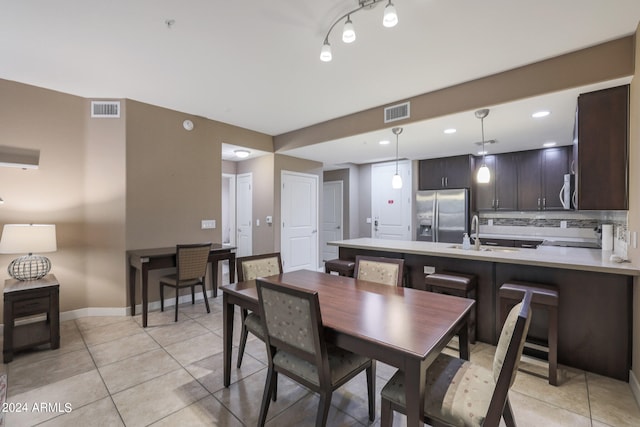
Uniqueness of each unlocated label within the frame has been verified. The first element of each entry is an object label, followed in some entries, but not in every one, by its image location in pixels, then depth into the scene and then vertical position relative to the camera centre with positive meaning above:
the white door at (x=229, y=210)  6.16 +0.14
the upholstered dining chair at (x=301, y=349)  1.44 -0.73
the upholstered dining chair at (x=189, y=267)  3.39 -0.62
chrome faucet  3.22 -0.35
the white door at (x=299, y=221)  5.49 -0.10
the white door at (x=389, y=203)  6.06 +0.26
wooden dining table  1.23 -0.57
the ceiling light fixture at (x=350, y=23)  1.65 +1.19
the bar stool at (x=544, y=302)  2.22 -0.72
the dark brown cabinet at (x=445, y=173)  5.38 +0.83
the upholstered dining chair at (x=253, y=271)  2.19 -0.52
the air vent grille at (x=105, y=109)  3.56 +1.34
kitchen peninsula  2.27 -0.70
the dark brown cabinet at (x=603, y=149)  2.39 +0.56
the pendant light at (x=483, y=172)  3.10 +0.47
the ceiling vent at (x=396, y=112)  3.52 +1.30
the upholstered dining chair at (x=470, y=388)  1.16 -0.83
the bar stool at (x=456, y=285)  2.77 -0.70
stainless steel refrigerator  5.38 +0.00
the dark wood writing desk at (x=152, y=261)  3.29 -0.56
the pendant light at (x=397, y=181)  3.67 +0.44
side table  2.50 -0.88
